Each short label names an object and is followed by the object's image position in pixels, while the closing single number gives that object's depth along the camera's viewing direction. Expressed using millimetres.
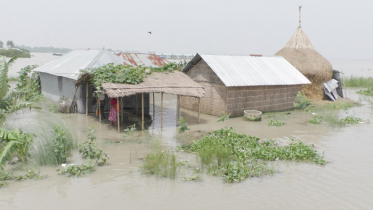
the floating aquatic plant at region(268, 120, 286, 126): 12409
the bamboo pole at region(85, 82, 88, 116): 12932
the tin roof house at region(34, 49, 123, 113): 13617
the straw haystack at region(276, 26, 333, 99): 18453
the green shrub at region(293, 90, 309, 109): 14857
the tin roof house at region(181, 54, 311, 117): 13398
